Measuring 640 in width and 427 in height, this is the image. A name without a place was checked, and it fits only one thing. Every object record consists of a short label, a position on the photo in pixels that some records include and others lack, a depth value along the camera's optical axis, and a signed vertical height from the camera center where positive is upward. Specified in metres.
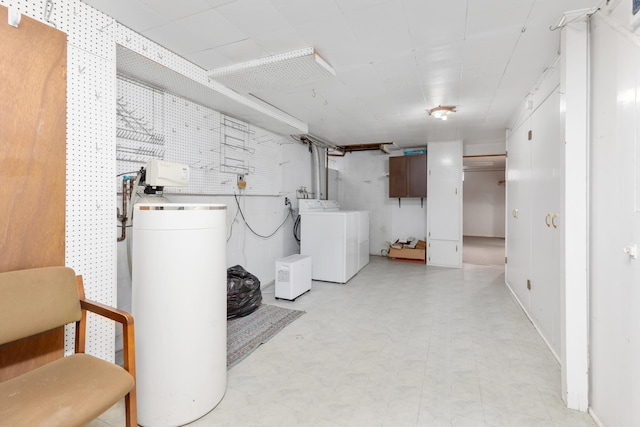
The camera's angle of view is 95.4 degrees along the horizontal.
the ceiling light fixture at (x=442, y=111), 3.49 +1.23
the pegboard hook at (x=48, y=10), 1.53 +1.07
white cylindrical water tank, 1.55 -0.53
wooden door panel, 1.39 +0.28
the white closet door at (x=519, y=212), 3.06 -0.01
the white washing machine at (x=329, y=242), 4.37 -0.46
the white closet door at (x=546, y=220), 2.23 -0.07
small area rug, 2.39 -1.13
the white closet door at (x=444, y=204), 5.39 +0.14
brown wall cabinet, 5.86 +0.73
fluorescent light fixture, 2.23 +1.18
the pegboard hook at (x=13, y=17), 1.39 +0.94
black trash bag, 3.03 -0.87
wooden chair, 1.06 -0.70
